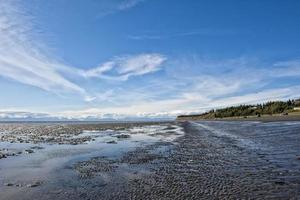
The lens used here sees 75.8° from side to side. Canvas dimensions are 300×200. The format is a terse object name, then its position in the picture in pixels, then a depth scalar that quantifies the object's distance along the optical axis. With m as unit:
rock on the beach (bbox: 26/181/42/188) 7.64
